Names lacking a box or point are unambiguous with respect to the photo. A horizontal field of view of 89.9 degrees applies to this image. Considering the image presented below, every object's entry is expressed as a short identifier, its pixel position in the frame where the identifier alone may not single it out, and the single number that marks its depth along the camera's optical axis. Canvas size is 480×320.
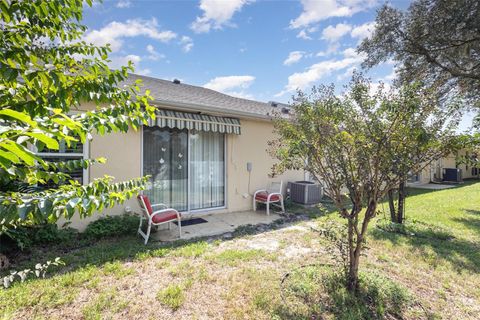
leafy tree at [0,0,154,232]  1.17
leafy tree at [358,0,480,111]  7.14
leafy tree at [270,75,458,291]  3.15
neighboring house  19.67
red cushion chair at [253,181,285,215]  8.38
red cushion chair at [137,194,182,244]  5.63
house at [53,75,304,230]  6.46
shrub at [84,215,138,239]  5.76
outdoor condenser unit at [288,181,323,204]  9.77
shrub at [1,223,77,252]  4.73
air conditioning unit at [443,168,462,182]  20.56
